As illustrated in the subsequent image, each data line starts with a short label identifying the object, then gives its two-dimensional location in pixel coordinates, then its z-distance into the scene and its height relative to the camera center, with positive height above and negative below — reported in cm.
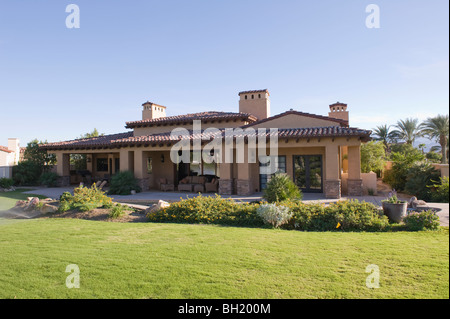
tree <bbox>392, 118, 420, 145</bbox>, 3650 +439
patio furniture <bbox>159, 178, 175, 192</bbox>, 1902 -122
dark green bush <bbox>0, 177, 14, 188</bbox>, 2092 -96
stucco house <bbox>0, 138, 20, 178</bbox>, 2348 +96
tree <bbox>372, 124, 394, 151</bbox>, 3891 +423
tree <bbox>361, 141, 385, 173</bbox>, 2122 +62
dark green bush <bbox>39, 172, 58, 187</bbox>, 2211 -75
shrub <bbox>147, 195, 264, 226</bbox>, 949 -156
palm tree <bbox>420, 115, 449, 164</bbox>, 2934 +374
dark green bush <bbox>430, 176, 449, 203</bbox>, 1383 -134
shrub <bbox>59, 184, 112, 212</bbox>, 1134 -129
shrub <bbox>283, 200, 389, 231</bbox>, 851 -155
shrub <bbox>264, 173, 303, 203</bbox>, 1158 -95
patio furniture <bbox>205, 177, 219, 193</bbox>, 1792 -115
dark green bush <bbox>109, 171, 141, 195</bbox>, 1753 -95
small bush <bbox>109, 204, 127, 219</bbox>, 1040 -156
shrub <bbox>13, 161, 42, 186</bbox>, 2389 -31
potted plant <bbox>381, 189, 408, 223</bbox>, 914 -143
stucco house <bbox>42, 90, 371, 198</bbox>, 1513 +106
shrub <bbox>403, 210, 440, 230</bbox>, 830 -162
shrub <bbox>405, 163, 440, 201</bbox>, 1539 -80
